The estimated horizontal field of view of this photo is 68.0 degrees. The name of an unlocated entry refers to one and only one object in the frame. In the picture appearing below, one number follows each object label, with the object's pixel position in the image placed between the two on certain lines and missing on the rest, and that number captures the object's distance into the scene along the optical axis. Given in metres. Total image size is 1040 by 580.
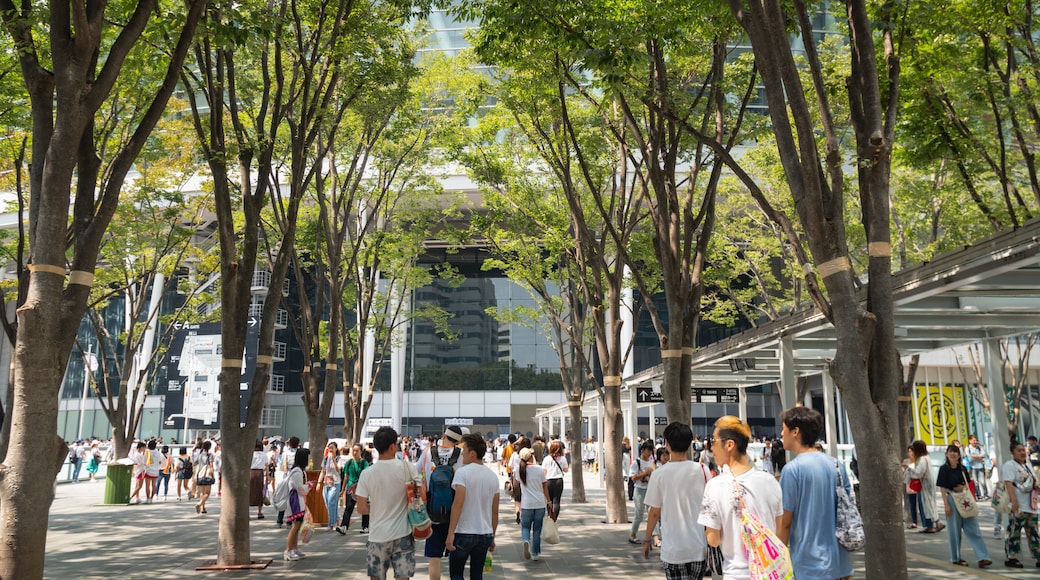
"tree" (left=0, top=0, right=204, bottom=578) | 4.73
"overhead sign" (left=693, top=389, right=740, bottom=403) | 20.22
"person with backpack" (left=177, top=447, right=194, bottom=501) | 21.14
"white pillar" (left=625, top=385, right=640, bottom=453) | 20.03
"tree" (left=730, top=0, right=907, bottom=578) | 5.11
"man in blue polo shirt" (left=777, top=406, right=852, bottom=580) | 4.04
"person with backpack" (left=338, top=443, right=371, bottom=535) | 13.27
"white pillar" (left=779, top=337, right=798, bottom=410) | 11.99
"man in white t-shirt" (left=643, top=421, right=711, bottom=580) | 5.04
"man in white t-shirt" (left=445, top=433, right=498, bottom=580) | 6.10
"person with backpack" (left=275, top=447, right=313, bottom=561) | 10.14
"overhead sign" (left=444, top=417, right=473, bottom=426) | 47.19
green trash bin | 19.33
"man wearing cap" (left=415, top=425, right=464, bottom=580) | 6.45
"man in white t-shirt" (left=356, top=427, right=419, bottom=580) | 5.93
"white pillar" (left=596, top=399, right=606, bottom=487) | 23.27
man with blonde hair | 3.83
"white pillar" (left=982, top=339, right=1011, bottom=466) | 13.20
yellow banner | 27.11
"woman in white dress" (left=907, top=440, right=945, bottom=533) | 11.80
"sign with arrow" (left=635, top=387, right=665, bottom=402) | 18.58
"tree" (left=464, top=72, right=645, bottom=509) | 13.23
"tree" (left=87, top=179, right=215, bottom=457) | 18.84
